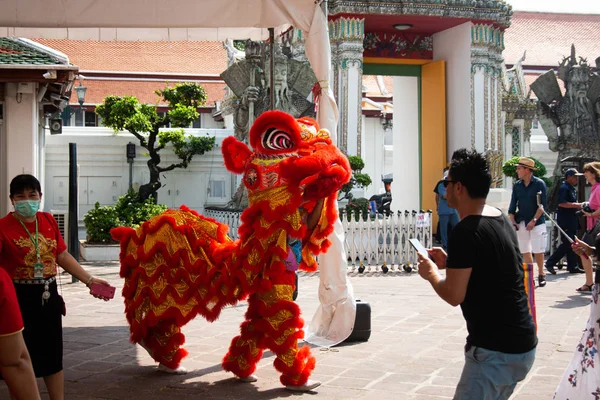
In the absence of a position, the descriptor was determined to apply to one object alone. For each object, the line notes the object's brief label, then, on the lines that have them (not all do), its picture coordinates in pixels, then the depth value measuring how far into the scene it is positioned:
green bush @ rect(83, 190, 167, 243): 15.15
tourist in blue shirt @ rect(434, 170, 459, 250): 12.95
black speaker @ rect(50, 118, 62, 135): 15.63
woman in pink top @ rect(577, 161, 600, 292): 9.31
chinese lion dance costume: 5.54
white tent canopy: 7.05
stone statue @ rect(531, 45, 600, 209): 19.23
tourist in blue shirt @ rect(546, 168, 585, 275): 11.70
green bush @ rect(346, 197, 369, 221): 15.03
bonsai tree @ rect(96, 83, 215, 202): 16.72
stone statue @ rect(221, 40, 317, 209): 15.84
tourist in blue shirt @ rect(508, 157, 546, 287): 10.14
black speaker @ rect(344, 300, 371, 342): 7.21
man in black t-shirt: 3.46
